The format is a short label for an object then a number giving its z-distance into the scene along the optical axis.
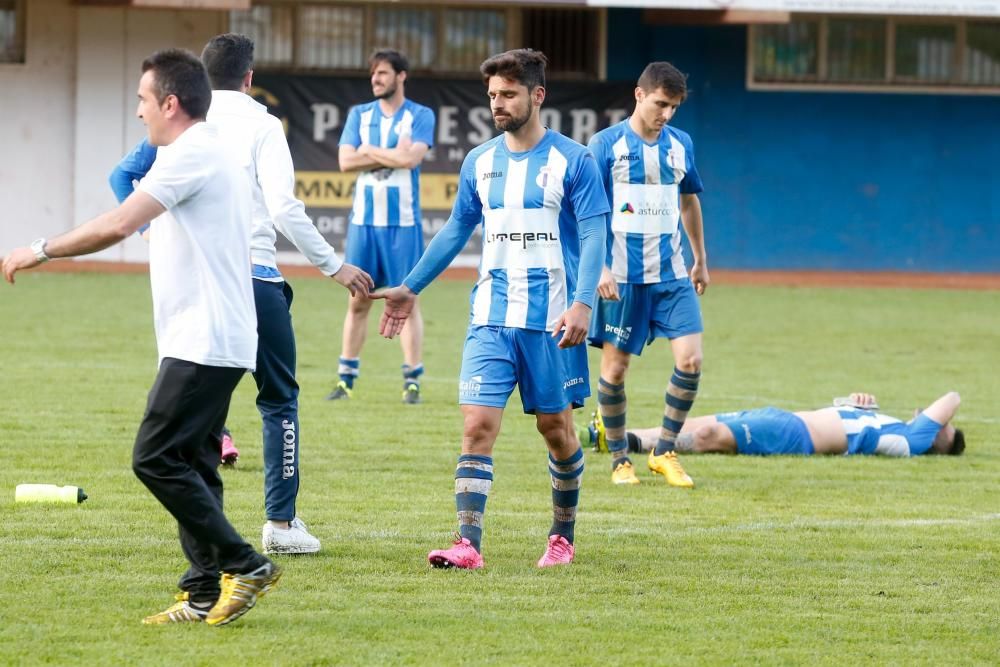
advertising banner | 50.66
